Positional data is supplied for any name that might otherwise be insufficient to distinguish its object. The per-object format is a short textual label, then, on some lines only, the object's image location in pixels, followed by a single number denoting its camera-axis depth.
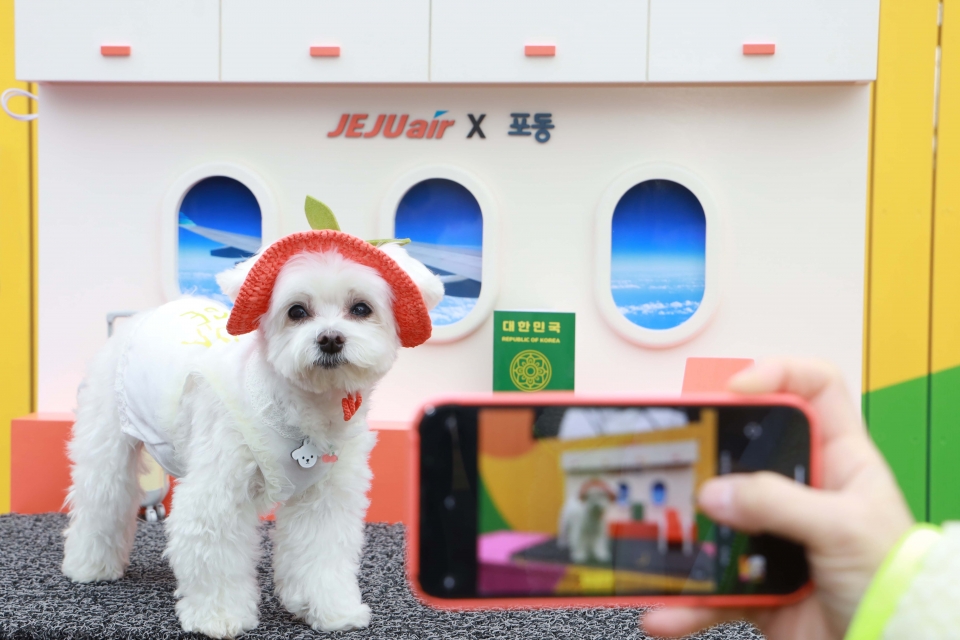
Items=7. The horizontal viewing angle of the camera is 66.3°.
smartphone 0.72
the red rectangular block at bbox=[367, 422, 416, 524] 2.71
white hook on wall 2.92
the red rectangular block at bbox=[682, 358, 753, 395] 1.82
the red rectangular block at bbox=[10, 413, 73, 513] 2.80
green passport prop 2.74
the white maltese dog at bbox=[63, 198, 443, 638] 1.53
